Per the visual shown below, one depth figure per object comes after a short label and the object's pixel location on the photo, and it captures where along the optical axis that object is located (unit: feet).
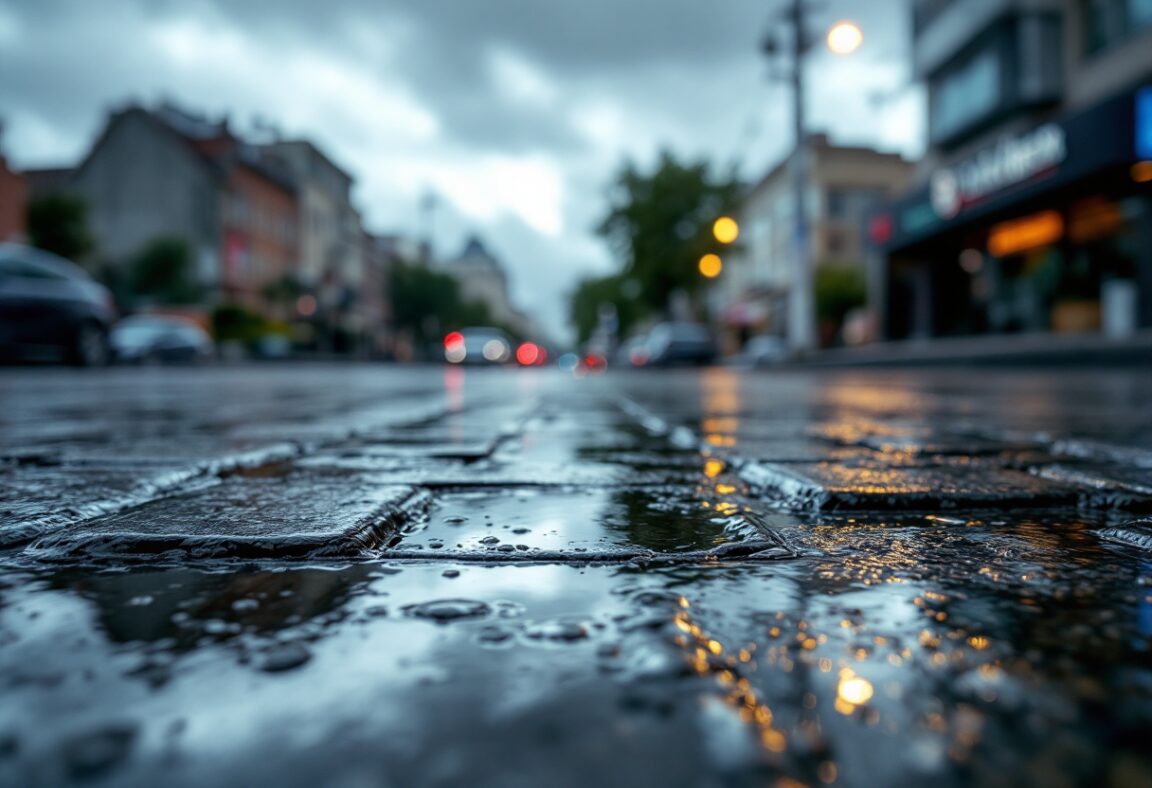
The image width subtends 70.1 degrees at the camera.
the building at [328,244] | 166.09
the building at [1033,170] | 45.29
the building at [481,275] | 404.75
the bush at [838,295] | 111.34
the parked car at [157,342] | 69.41
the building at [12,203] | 91.86
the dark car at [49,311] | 37.14
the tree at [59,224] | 94.32
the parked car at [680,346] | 82.43
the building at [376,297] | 213.05
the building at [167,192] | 128.98
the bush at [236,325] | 110.22
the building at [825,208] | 127.54
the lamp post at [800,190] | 57.47
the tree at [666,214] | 127.03
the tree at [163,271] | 110.32
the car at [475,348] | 82.07
